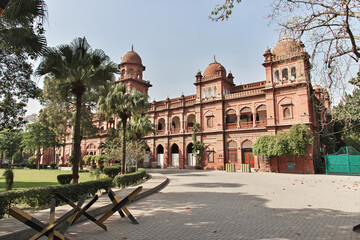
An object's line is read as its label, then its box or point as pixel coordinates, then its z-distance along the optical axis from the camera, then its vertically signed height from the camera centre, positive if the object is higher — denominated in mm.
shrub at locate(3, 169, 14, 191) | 9812 -1171
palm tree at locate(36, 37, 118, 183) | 10727 +3964
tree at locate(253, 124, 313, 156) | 22297 +472
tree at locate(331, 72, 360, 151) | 6904 +1374
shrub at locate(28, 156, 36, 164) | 43228 -1869
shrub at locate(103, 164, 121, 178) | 17375 -1627
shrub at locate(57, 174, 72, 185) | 13161 -1633
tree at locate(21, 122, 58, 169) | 35531 +1981
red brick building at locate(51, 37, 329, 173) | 24734 +4271
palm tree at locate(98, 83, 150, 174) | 16547 +3287
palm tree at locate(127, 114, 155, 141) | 24419 +2214
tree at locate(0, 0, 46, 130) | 5680 +3345
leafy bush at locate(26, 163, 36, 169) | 40125 -2752
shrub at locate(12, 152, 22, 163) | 76688 -2283
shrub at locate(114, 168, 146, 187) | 12211 -1675
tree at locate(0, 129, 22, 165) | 48281 +1531
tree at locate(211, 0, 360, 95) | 5840 +3295
